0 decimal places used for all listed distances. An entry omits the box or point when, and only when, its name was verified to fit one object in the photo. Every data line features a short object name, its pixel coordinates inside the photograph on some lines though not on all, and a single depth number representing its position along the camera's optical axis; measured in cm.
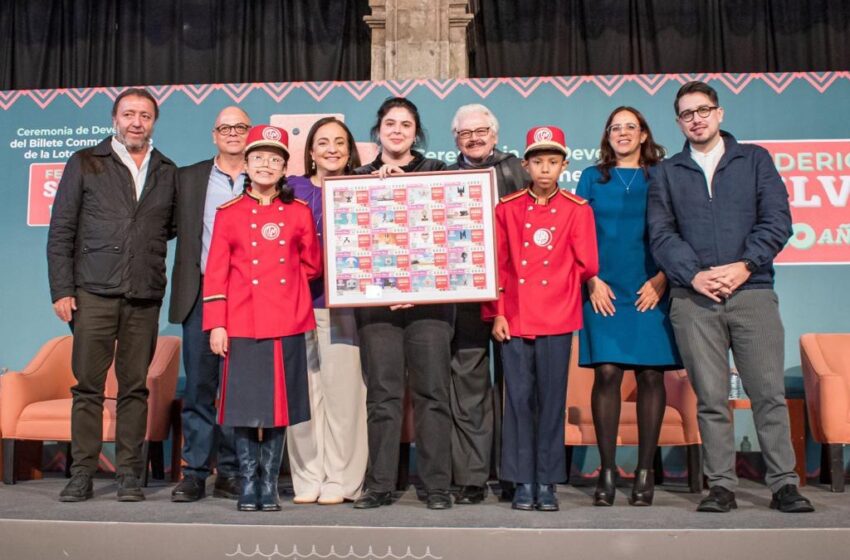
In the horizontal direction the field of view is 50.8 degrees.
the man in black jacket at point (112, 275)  388
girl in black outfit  367
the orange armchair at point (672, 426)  443
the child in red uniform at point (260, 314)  359
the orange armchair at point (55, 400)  473
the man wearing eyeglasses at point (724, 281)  355
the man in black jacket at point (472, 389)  384
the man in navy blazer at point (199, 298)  407
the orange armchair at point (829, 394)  439
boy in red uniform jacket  360
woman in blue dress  374
